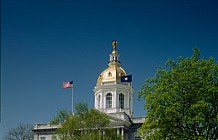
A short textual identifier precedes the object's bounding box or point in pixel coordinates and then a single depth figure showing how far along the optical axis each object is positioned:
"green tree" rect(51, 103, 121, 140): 49.12
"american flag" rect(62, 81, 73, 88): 69.41
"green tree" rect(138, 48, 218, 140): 37.81
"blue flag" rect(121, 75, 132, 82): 71.75
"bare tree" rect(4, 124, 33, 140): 76.57
